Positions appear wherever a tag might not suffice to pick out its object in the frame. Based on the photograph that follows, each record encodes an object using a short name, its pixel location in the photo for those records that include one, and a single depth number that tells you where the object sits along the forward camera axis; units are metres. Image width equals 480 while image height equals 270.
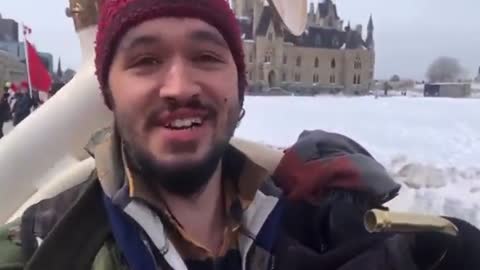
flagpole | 4.90
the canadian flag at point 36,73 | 4.83
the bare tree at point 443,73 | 57.56
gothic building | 47.41
